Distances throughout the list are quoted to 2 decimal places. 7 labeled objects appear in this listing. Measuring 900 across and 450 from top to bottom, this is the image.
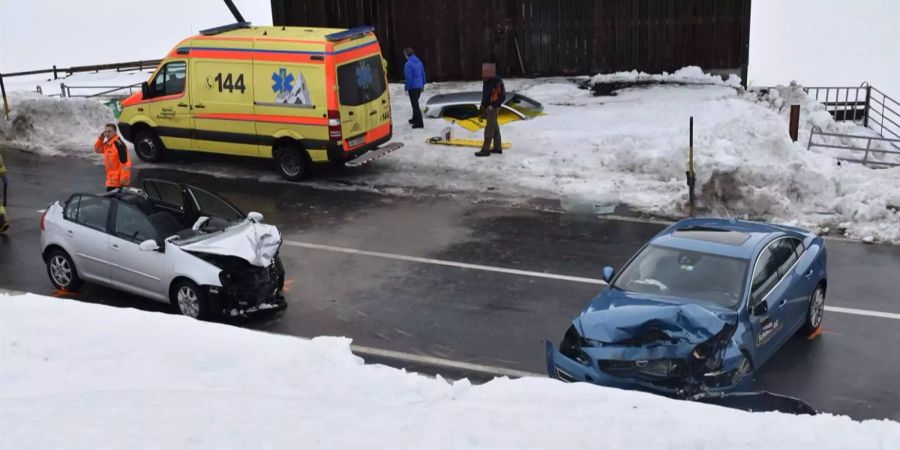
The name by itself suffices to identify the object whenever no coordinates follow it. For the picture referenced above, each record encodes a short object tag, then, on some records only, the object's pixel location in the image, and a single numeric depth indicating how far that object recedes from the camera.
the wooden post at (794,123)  19.39
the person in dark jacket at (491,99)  19.16
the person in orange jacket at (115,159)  15.63
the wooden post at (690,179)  16.02
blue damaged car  8.95
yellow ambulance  17.62
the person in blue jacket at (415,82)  21.73
